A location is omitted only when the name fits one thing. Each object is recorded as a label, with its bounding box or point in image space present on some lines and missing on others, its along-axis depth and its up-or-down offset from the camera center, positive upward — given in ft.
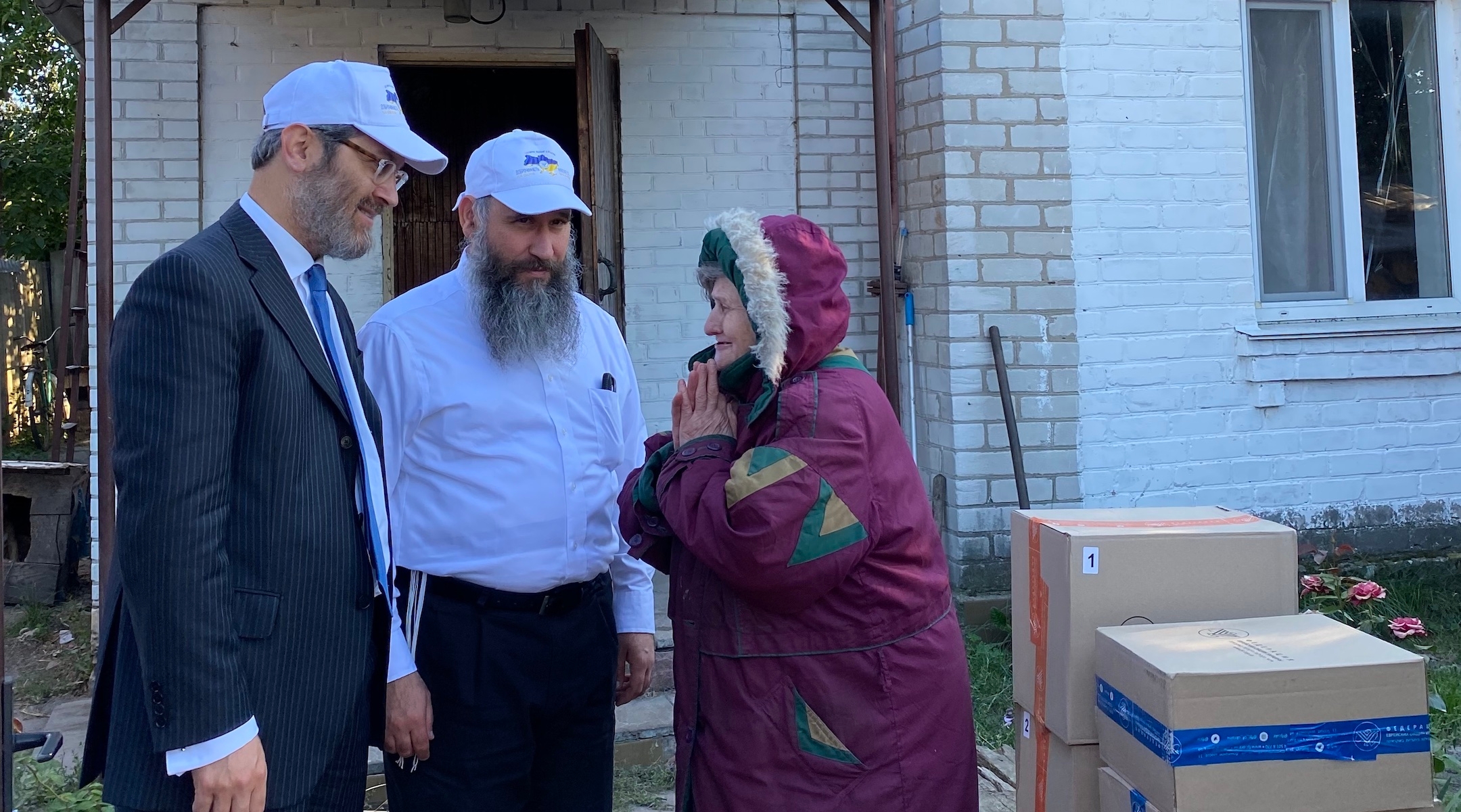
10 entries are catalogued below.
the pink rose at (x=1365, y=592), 14.49 -2.02
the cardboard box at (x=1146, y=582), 7.14 -0.91
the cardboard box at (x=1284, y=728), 6.09 -1.57
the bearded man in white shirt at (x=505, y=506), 7.62 -0.40
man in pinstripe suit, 5.42 -0.24
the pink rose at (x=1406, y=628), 13.32 -2.28
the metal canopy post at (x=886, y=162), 17.33 +4.21
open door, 16.70 +4.18
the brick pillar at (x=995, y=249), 17.51 +2.88
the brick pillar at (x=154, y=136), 17.04 +4.70
